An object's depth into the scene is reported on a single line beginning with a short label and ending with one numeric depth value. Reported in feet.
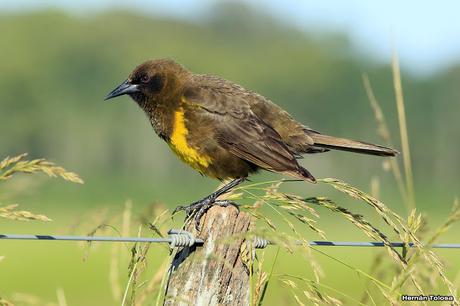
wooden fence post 19.43
